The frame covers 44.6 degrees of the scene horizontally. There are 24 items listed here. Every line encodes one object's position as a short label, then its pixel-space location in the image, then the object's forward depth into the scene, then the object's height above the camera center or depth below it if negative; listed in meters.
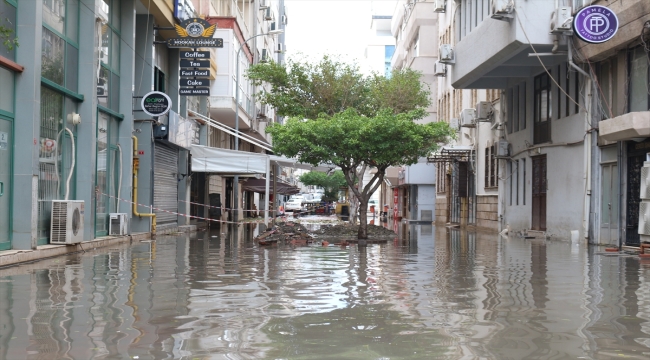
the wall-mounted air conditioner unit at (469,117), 38.16 +4.31
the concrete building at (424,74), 56.03 +9.31
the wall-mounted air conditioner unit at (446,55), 30.45 +5.86
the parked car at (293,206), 78.75 -0.18
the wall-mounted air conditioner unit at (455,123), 40.75 +4.33
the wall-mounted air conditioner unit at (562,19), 22.51 +5.38
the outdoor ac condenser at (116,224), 21.80 -0.61
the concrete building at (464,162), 37.16 +2.40
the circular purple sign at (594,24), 20.23 +4.73
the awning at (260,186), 49.06 +1.22
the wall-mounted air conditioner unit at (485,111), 36.16 +4.37
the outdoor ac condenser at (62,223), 16.38 -0.44
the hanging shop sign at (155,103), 23.75 +3.00
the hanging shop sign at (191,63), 28.70 +5.08
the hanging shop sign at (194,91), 28.55 +4.04
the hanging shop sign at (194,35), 26.41 +5.65
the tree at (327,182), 116.81 +3.46
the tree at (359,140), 24.77 +2.07
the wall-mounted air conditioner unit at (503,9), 22.95 +5.76
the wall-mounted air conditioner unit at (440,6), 42.06 +10.71
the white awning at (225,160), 29.20 +1.63
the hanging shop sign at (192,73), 28.62 +4.71
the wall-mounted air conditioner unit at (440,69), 38.58 +6.86
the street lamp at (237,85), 37.33 +5.75
